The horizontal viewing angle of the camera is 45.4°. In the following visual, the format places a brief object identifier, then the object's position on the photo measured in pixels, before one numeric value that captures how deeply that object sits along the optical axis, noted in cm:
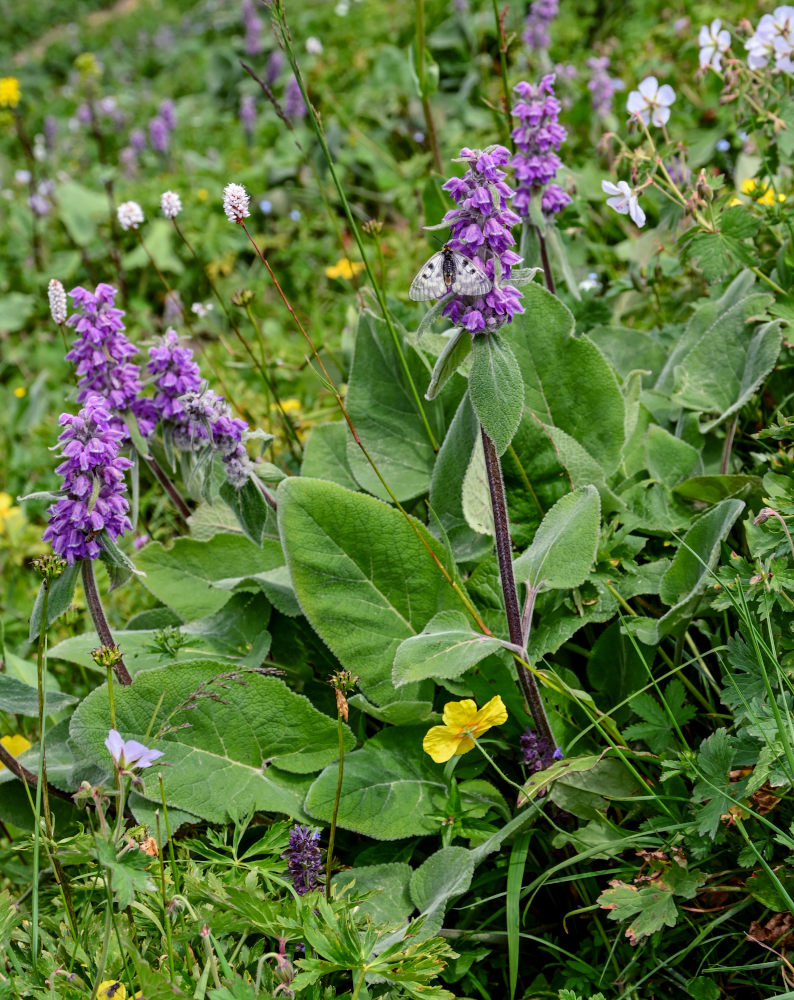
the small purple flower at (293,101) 492
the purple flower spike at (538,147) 243
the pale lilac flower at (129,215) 254
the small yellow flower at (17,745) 245
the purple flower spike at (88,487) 185
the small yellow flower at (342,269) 408
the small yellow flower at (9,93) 501
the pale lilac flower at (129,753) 150
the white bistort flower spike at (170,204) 243
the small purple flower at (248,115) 584
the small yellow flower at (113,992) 154
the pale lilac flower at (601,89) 403
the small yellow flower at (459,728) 189
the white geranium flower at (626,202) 222
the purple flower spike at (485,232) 158
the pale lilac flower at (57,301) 215
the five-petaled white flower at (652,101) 262
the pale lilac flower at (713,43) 262
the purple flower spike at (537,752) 196
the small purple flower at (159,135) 602
